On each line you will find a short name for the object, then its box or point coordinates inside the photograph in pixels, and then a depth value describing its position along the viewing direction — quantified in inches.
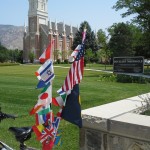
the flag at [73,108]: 107.7
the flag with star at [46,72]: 105.3
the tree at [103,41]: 1563.8
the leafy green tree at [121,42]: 1878.9
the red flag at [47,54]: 104.5
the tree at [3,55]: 2813.8
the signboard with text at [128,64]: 612.7
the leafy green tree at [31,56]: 2849.9
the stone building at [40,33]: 3062.9
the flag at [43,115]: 107.8
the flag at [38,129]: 108.8
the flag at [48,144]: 108.9
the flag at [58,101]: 109.0
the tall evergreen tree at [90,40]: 2460.2
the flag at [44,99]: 106.6
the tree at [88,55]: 2066.6
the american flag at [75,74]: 106.3
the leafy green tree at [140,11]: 801.4
